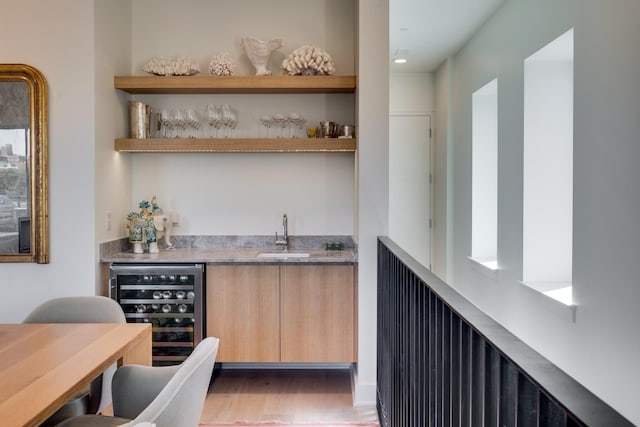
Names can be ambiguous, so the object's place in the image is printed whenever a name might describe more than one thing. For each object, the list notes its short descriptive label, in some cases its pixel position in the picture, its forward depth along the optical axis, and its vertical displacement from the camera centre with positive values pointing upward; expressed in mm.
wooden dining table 1184 -477
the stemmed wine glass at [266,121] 3311 +571
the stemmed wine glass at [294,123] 3304 +568
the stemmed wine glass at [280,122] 3278 +566
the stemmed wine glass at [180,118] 3285 +584
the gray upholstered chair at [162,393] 1104 -520
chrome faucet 3465 -232
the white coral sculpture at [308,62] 3201 +937
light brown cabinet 3061 -685
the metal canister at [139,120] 3336 +581
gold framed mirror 2947 +243
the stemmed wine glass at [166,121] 3307 +571
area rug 2609 -1187
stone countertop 3002 -336
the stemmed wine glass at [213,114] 3275 +607
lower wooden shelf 3178 +392
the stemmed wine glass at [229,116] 3285 +598
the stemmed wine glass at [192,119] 3299 +584
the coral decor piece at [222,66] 3268 +929
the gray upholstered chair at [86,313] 2055 -467
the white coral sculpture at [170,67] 3275 +925
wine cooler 3016 -601
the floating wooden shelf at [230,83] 3186 +801
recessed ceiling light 4844 +1511
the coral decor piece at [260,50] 3291 +1049
